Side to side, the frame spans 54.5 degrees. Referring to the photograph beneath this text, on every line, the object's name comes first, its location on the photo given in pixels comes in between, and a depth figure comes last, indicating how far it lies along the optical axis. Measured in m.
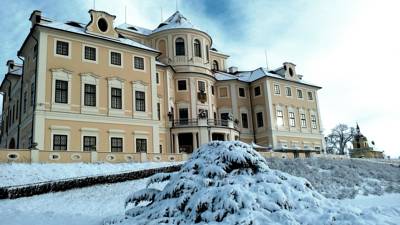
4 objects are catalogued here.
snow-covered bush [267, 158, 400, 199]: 22.34
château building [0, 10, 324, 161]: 27.30
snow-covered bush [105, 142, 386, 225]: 8.09
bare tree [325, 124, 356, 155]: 78.00
